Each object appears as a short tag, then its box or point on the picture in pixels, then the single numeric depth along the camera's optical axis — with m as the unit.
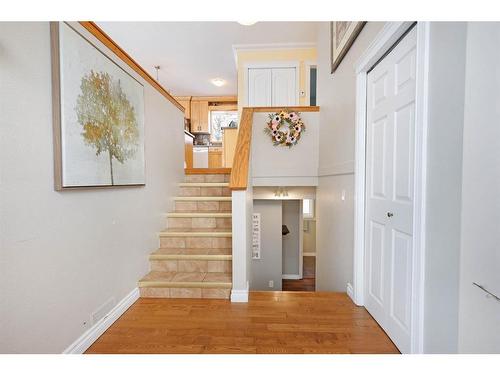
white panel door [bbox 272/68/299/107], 4.92
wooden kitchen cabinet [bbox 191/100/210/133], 7.25
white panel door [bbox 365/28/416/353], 1.42
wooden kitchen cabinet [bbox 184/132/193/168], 4.59
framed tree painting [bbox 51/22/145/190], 1.31
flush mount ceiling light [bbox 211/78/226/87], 6.08
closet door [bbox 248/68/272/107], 4.94
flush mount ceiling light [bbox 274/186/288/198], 4.29
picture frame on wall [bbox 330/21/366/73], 2.04
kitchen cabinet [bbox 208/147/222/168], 7.08
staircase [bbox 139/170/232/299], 2.19
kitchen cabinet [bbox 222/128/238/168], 5.73
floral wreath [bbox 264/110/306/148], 3.44
